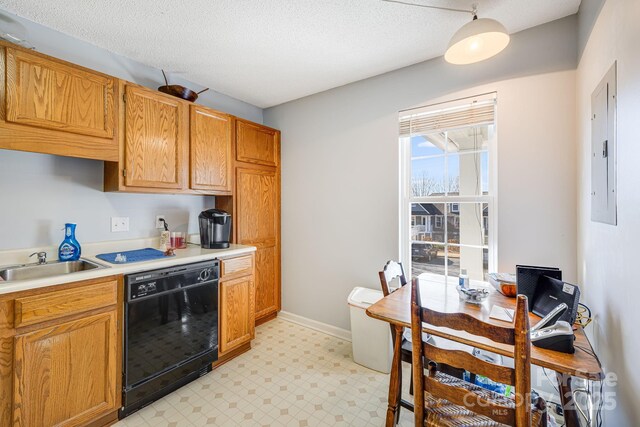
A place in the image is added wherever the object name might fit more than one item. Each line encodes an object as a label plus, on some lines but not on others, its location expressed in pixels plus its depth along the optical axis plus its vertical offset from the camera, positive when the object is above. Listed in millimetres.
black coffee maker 2385 -119
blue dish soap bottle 1799 -214
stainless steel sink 1609 -347
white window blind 1986 +793
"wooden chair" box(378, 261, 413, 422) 1578 -487
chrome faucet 1739 -273
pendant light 1387 +950
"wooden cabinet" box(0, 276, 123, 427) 1307 -756
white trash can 2141 -1013
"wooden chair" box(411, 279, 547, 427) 900 -610
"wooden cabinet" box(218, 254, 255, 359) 2234 -783
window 2037 +254
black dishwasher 1701 -813
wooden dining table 985 -539
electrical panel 1099 +290
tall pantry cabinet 2717 +119
